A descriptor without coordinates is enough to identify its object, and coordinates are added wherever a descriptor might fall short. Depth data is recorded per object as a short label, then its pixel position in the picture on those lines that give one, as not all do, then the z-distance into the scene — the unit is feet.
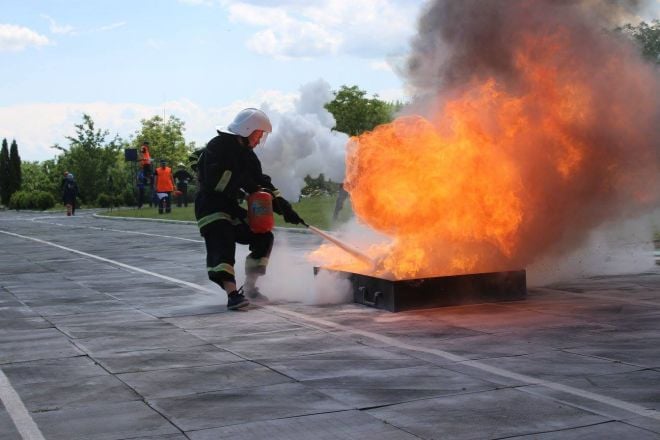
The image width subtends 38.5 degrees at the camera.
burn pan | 30.14
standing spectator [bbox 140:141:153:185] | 139.44
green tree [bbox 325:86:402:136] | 201.26
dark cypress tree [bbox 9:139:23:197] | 233.35
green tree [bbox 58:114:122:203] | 186.39
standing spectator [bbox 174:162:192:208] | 135.78
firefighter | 32.71
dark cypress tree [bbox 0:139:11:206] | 231.91
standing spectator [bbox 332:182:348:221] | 79.05
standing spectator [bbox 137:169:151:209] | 139.59
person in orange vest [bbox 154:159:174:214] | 117.10
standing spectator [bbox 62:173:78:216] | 138.92
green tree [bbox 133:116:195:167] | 331.77
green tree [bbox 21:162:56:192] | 230.85
